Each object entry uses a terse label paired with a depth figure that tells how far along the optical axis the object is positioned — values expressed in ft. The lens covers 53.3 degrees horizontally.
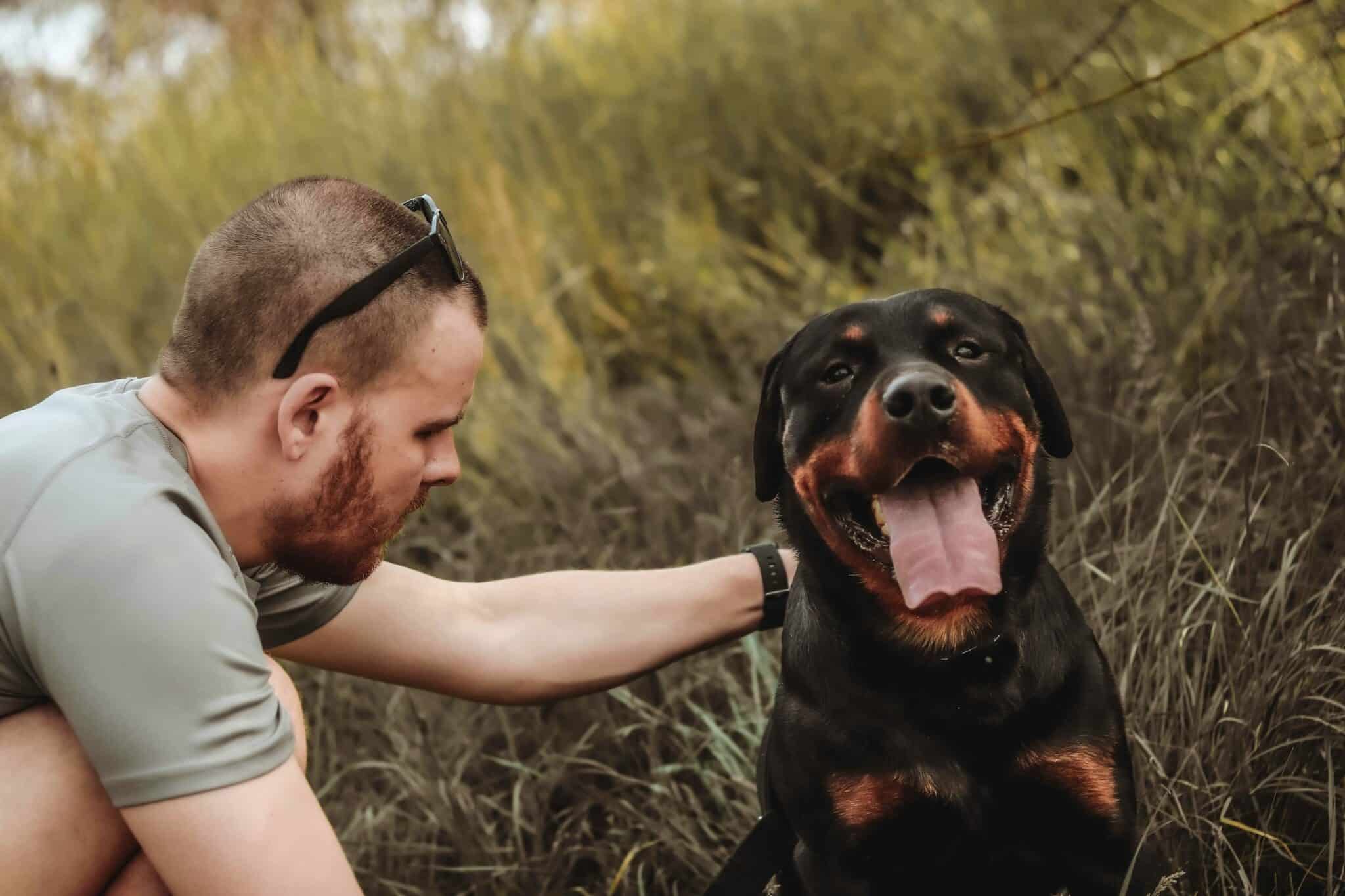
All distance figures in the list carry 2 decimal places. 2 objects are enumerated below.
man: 5.50
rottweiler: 6.57
